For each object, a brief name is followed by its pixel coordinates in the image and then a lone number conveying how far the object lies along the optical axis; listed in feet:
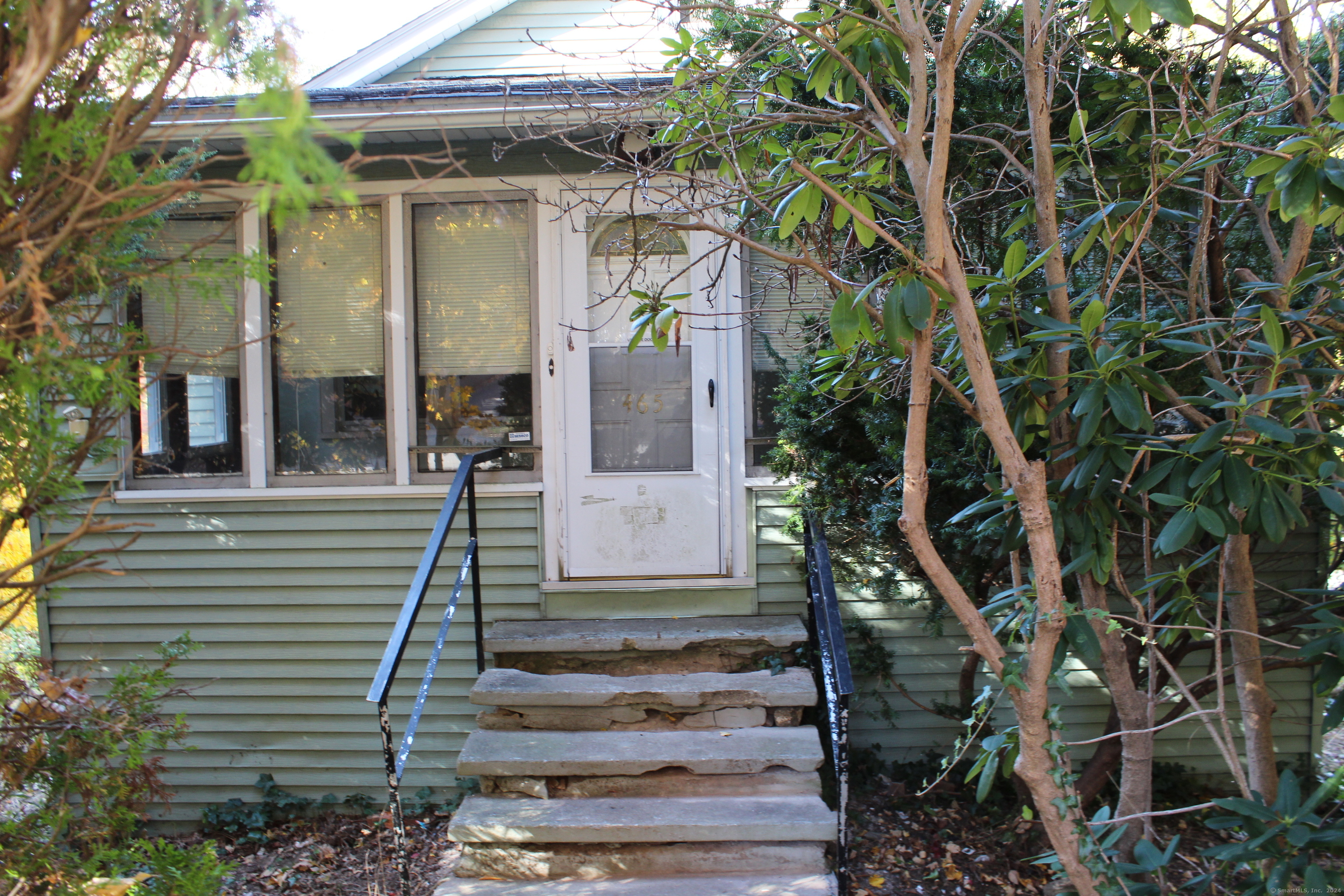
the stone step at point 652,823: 9.41
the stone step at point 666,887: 8.99
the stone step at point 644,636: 12.10
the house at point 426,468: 13.37
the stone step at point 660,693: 11.18
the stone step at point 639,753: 10.29
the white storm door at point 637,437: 13.41
